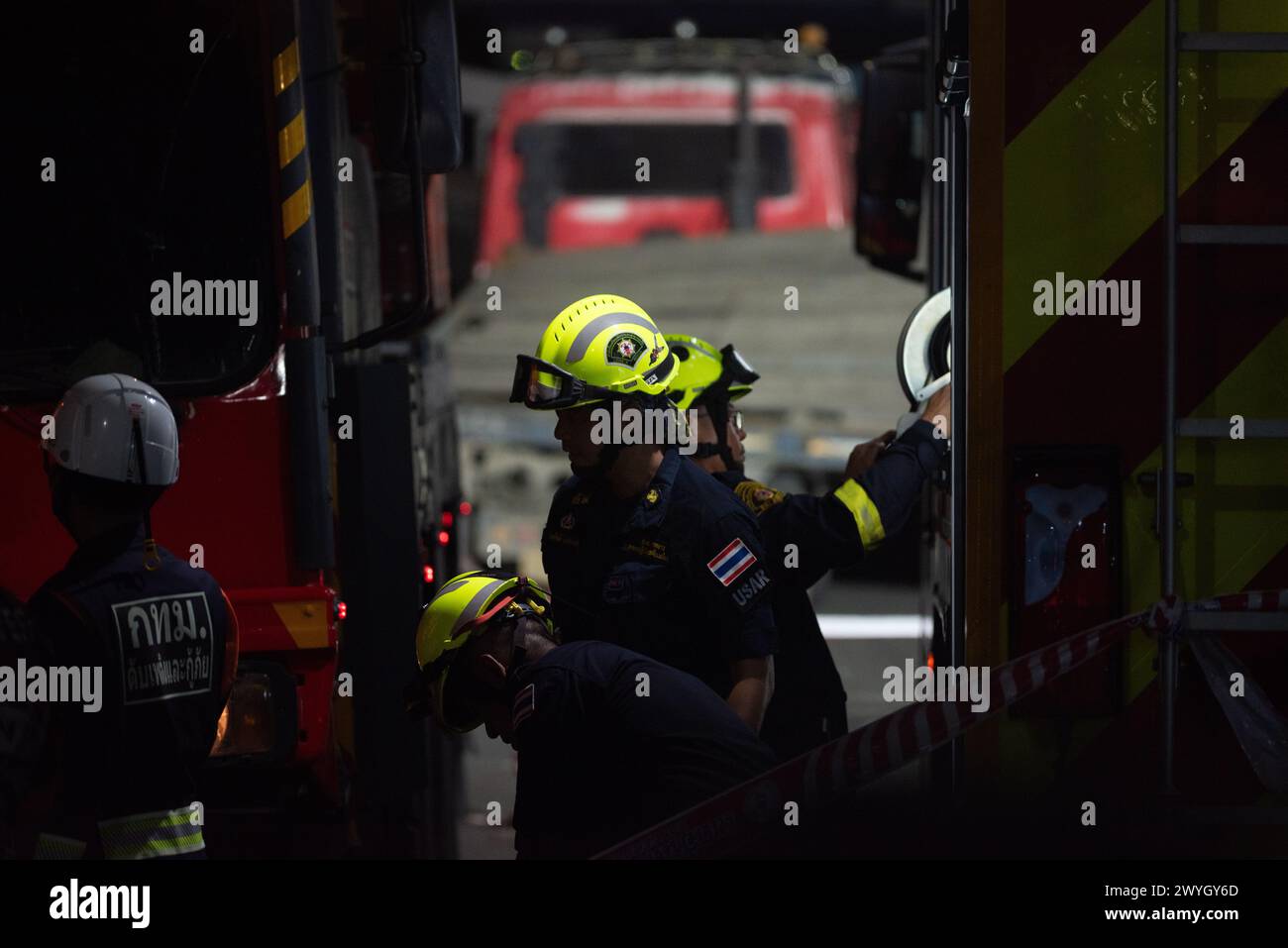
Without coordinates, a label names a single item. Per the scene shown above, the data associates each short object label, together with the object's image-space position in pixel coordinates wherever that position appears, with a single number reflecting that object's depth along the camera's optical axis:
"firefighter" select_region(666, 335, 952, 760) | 7.55
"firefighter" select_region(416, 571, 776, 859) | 5.88
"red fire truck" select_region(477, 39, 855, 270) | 27.84
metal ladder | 6.01
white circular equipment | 8.07
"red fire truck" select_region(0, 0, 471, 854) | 7.76
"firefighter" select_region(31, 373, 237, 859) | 5.63
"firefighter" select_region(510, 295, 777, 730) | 6.74
